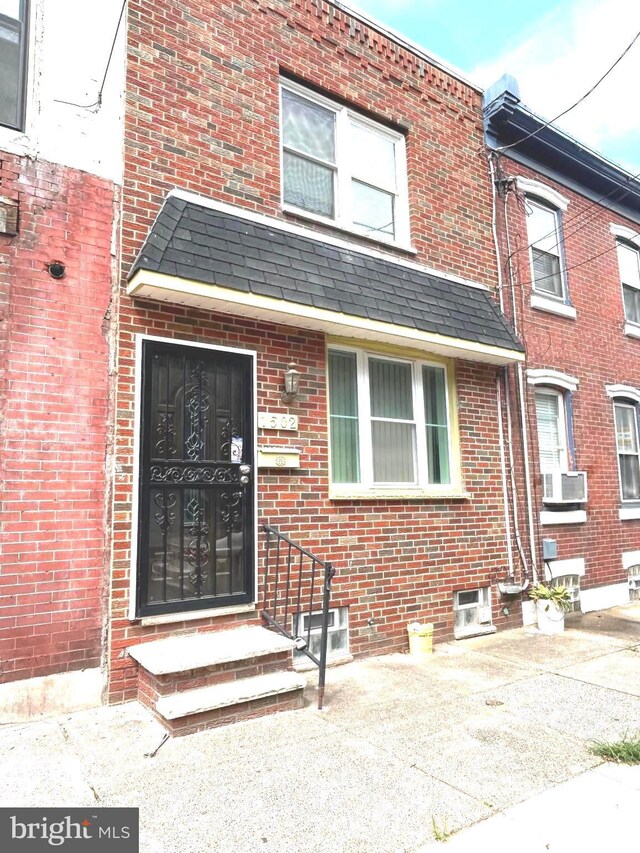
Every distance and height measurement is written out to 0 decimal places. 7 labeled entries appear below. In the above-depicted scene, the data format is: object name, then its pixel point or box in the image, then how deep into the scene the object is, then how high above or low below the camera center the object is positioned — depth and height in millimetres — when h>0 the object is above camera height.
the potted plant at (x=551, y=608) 6895 -1173
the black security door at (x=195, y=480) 4668 +260
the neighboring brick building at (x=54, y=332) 4176 +1349
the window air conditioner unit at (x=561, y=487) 7820 +242
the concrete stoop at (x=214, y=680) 3854 -1158
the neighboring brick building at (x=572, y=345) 7969 +2352
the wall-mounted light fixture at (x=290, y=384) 5426 +1148
